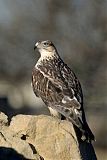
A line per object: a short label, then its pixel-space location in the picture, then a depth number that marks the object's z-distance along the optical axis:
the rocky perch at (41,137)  16.48
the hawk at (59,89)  20.89
